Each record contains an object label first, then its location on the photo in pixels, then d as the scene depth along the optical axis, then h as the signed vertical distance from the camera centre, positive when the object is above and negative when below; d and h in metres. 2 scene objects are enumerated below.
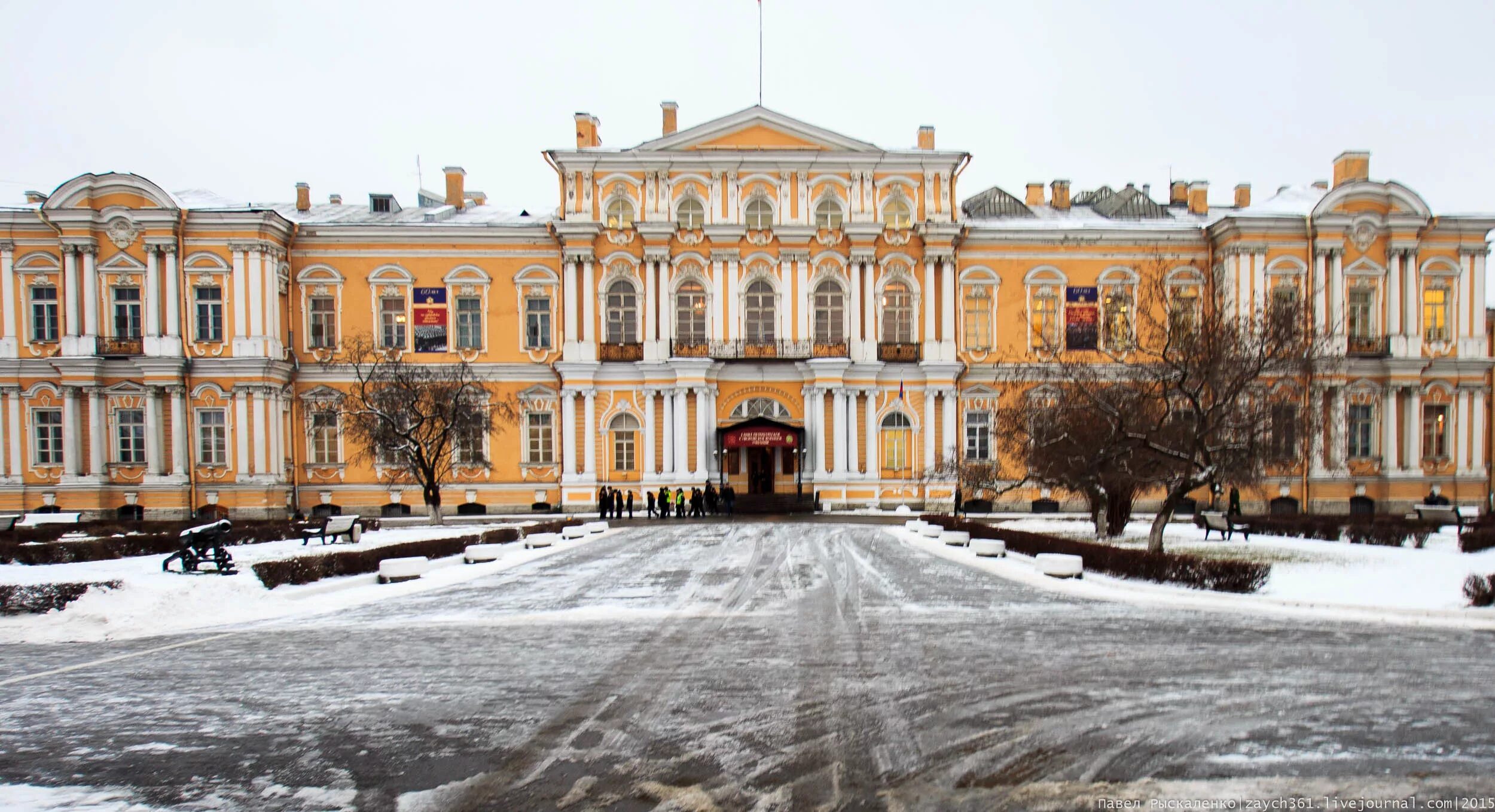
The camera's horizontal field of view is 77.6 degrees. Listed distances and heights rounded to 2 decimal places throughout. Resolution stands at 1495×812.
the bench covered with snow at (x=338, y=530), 21.62 -3.34
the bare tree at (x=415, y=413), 28.34 -0.84
